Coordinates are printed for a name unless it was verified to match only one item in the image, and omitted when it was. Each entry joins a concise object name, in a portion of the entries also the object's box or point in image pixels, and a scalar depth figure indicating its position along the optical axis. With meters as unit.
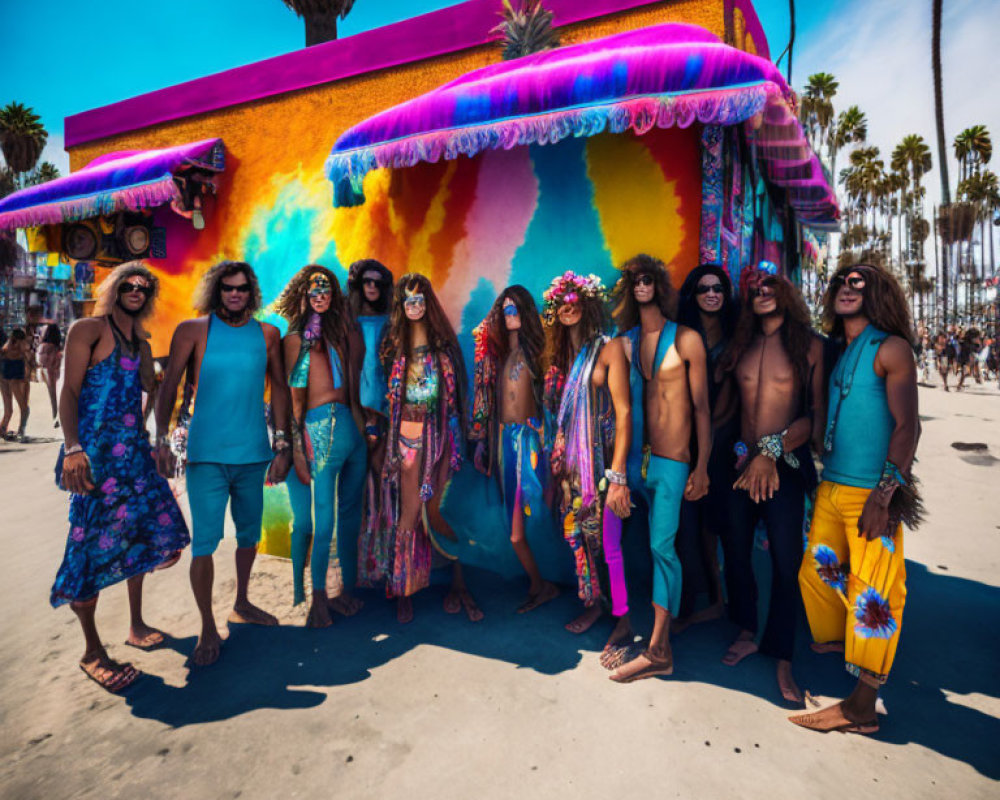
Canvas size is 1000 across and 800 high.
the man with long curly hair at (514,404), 3.47
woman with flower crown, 3.02
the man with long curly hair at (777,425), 2.82
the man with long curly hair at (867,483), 2.41
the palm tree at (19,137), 26.14
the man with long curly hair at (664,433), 2.87
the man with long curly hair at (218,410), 3.07
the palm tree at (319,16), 9.78
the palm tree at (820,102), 32.66
